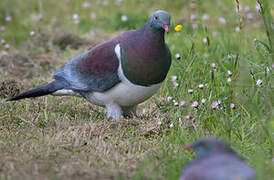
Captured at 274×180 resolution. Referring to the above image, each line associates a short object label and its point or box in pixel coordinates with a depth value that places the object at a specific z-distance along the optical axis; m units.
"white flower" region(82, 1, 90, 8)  16.63
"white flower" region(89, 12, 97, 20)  15.81
